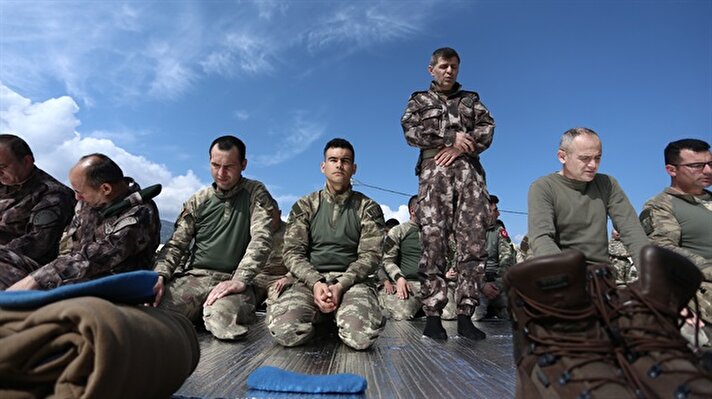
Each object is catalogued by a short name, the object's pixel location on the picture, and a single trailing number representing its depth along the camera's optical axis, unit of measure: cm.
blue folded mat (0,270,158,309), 122
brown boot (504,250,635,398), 118
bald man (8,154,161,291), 290
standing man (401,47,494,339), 356
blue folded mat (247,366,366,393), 191
